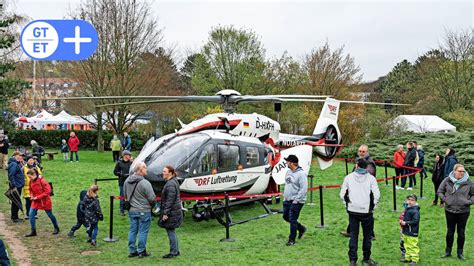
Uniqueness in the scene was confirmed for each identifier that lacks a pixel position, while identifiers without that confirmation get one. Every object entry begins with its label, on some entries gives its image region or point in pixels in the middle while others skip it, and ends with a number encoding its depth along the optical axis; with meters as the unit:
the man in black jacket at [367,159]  9.96
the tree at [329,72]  33.19
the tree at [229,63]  33.22
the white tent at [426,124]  33.61
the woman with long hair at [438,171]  13.05
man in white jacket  7.91
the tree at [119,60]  28.16
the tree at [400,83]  48.30
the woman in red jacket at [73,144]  24.36
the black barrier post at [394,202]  12.44
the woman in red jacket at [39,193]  10.09
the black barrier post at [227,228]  10.01
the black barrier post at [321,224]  10.86
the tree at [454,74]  38.59
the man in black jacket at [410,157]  16.30
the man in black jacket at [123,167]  11.86
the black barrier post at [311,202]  13.88
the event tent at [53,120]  35.66
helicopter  11.12
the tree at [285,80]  31.14
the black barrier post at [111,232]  10.09
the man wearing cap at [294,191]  9.31
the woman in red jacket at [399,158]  16.27
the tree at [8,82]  16.41
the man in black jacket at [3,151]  20.38
